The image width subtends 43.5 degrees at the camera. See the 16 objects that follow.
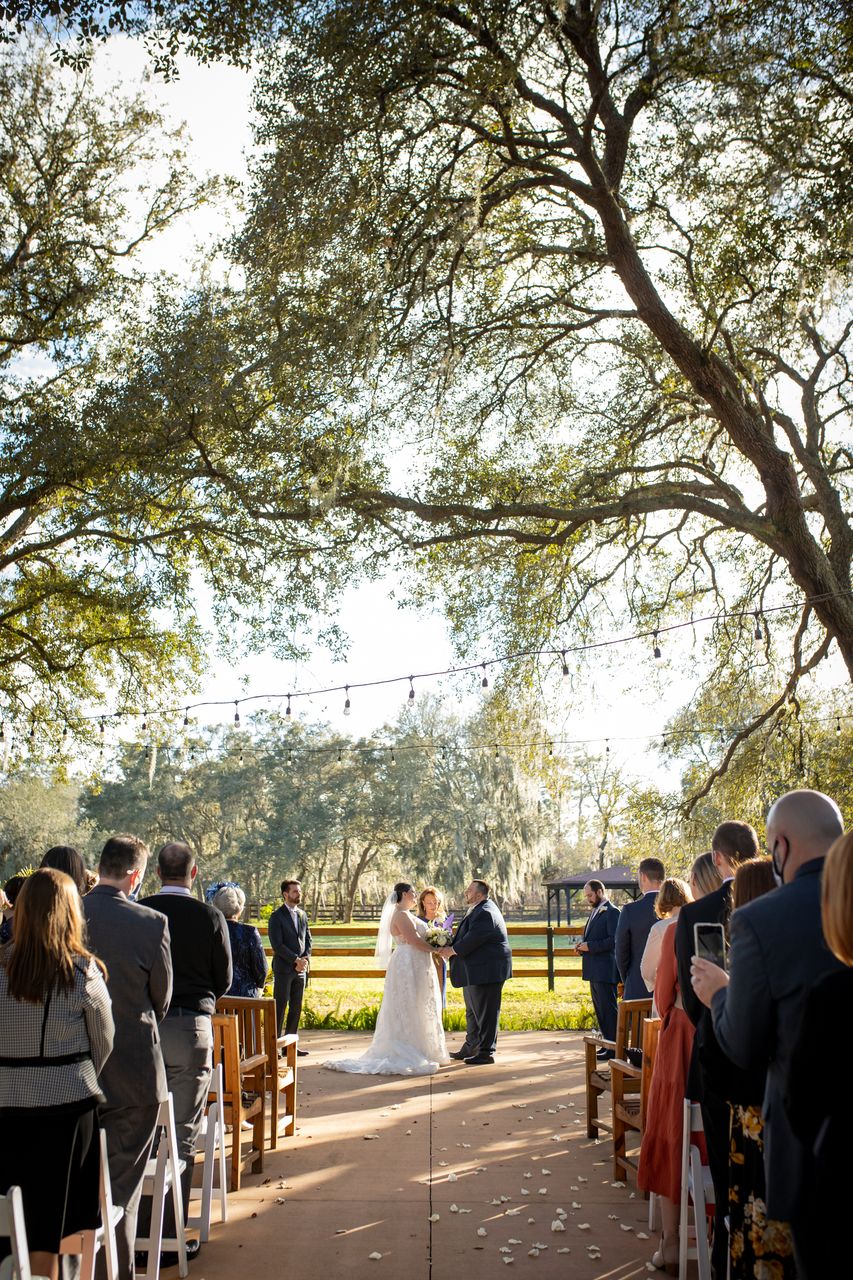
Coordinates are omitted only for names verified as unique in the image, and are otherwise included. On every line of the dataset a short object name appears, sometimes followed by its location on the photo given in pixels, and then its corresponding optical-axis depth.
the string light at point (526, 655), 11.05
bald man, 2.41
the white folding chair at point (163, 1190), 3.96
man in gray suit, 3.82
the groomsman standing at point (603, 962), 9.20
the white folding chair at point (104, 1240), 3.19
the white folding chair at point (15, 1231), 2.60
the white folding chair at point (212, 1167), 4.62
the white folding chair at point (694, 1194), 3.93
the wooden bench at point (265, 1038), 5.95
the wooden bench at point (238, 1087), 5.27
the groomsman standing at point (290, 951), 9.53
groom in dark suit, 9.49
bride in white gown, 9.27
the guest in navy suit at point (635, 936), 7.42
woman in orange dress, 4.38
